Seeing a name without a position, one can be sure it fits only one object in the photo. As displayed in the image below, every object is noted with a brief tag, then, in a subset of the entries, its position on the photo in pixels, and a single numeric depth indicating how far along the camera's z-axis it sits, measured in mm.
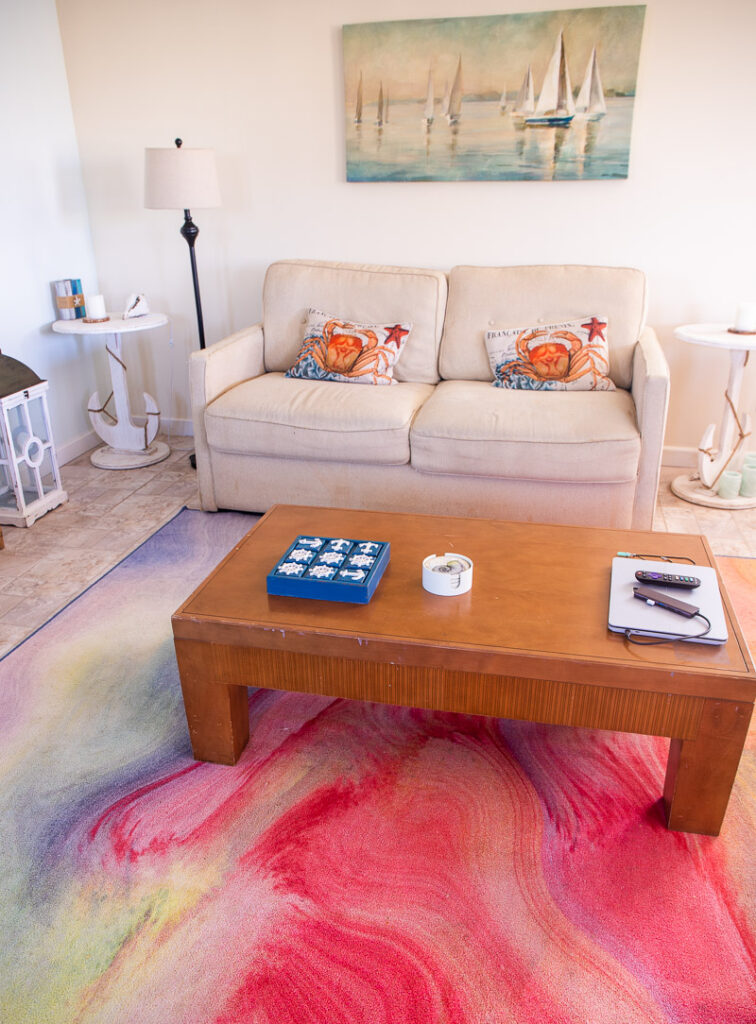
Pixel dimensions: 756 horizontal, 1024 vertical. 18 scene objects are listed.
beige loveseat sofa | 2611
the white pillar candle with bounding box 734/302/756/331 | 2893
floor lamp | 3076
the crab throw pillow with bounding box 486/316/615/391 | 2947
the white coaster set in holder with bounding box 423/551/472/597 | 1665
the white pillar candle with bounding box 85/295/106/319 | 3301
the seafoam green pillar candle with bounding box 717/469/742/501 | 3084
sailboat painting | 2982
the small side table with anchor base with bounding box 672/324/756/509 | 3004
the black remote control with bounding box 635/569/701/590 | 1630
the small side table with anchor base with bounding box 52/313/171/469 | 3521
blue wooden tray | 1647
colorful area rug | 1263
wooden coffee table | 1451
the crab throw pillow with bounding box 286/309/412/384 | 3074
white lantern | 2814
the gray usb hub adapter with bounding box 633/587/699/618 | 1541
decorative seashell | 3414
